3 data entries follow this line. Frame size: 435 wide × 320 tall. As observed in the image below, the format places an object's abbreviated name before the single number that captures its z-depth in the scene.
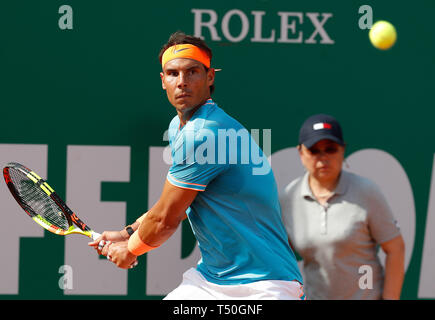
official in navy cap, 7.09
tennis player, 5.42
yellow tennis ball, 8.04
